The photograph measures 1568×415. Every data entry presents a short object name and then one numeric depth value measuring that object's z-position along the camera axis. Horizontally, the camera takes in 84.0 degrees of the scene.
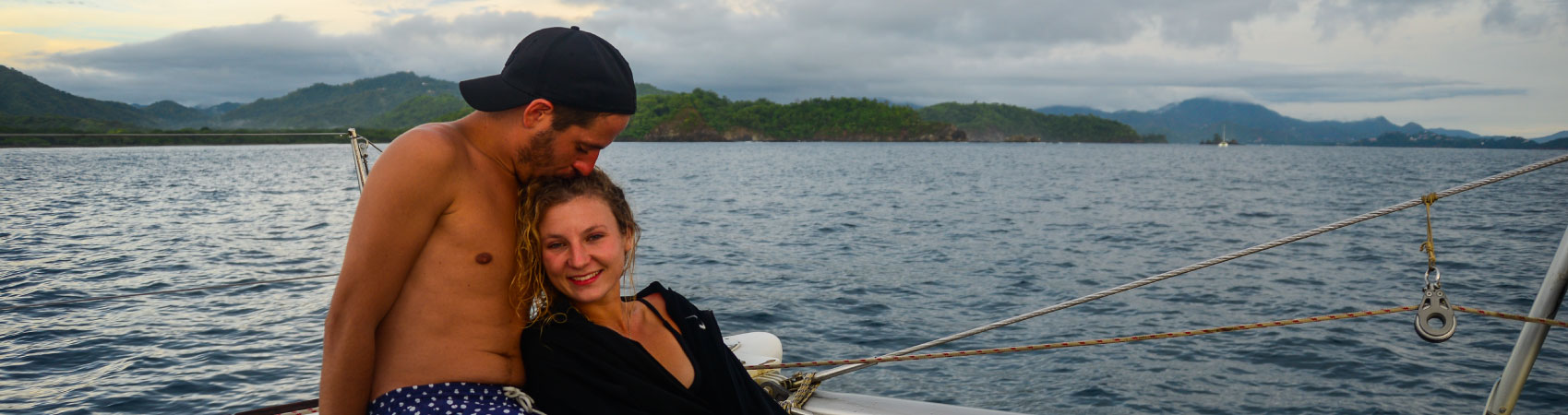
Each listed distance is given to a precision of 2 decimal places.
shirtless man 2.00
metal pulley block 3.12
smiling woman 2.33
